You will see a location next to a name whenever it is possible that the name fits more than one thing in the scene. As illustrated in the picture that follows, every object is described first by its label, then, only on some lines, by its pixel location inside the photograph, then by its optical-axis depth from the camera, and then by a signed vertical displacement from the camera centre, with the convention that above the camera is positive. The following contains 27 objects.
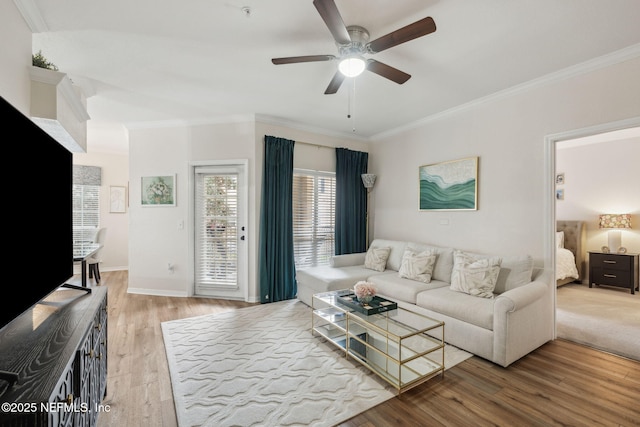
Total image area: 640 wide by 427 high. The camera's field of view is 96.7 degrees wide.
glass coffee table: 2.21 -1.19
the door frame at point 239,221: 4.29 -0.10
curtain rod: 4.70 +1.20
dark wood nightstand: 4.57 -0.90
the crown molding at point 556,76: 2.48 +1.41
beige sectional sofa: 2.46 -0.84
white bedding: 4.79 -0.85
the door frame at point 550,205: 2.96 +0.11
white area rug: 1.89 -1.31
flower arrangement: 2.70 -0.72
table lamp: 4.86 -0.21
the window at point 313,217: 4.74 -0.04
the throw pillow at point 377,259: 4.28 -0.67
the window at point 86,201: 6.15 +0.29
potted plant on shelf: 2.16 +1.17
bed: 4.86 -0.64
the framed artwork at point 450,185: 3.68 +0.42
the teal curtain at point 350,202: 5.01 +0.23
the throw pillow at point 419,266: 3.59 -0.66
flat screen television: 1.11 +0.00
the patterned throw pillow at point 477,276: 2.91 -0.64
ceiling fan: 1.75 +1.21
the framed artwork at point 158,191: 4.48 +0.37
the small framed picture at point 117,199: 6.48 +0.35
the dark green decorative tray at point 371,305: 2.59 -0.85
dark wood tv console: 0.87 -0.57
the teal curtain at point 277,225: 4.27 -0.16
